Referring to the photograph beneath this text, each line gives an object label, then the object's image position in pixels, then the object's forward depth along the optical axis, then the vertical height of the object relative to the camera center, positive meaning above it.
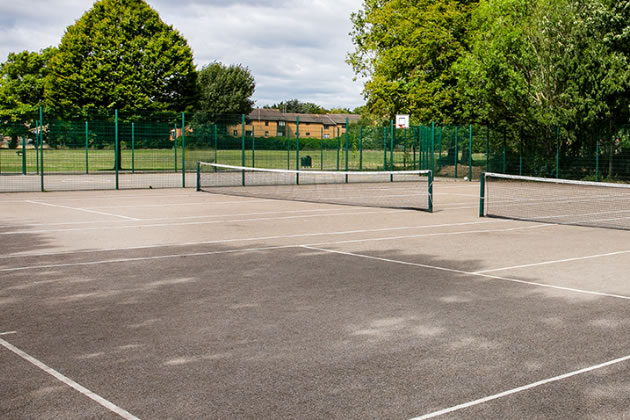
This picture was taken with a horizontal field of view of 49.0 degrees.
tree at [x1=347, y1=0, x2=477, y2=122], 40.09 +5.67
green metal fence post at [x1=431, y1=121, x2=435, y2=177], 31.55 +0.55
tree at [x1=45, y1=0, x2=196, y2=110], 50.72 +6.54
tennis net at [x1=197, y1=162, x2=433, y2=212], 20.44 -1.38
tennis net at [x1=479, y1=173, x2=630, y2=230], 15.48 -1.45
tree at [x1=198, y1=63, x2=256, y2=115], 87.69 +8.10
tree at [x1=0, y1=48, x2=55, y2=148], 70.62 +7.17
